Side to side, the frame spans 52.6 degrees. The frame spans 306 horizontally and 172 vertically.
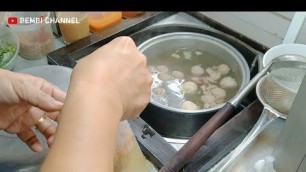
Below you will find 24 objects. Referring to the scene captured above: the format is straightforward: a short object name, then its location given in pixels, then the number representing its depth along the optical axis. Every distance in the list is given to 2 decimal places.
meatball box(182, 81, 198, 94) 0.97
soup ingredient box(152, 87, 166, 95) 0.95
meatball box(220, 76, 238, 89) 0.98
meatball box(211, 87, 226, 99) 0.96
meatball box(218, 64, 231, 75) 1.02
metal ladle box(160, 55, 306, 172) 0.65
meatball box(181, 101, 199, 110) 0.90
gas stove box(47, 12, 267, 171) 0.70
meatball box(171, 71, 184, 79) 1.02
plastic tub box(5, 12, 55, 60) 0.97
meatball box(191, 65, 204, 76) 1.03
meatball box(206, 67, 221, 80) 1.02
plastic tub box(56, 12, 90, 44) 1.03
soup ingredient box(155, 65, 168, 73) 1.03
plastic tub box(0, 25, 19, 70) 0.89
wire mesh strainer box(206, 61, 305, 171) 0.74
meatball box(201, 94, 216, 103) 0.95
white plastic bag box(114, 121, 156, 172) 0.65
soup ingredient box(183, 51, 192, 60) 1.08
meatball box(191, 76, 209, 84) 1.01
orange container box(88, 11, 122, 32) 1.11
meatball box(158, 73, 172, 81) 1.00
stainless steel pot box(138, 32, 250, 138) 0.82
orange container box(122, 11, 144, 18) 1.13
